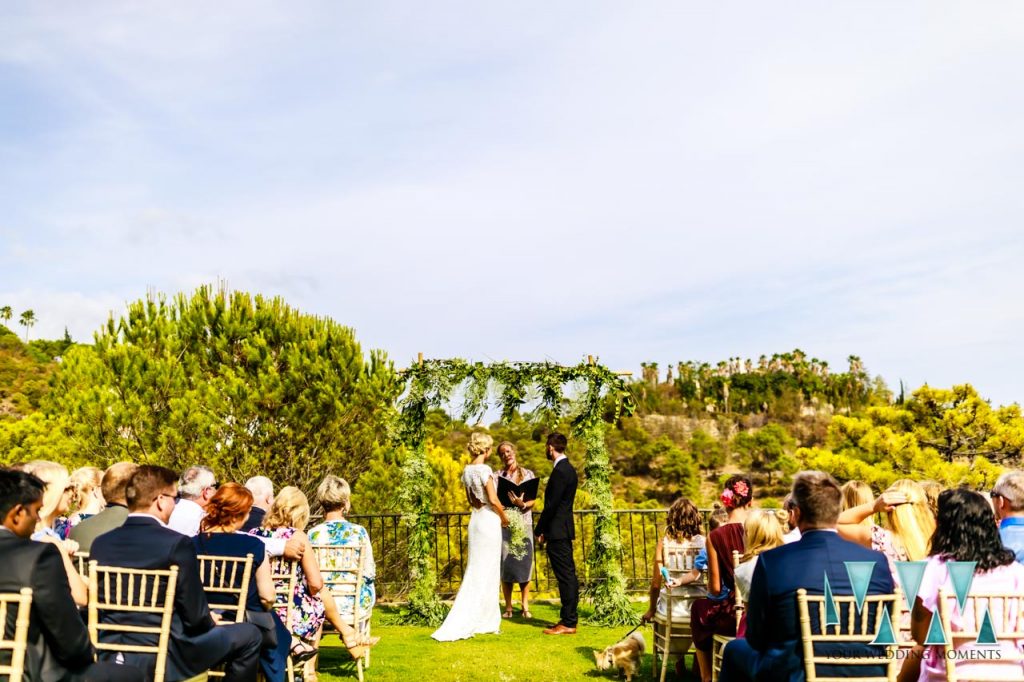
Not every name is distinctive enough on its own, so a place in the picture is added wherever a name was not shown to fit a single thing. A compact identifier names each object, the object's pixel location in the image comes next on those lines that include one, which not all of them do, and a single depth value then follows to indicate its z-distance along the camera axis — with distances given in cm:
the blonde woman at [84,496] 554
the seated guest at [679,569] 586
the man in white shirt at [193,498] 527
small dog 614
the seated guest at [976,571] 351
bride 822
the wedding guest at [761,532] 462
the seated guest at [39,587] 308
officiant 883
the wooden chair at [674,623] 581
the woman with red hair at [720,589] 512
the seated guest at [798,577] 327
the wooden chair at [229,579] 424
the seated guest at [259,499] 576
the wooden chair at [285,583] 492
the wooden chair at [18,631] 299
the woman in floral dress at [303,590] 498
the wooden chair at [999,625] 343
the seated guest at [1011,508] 432
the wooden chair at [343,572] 603
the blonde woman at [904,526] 478
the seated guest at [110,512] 479
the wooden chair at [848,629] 319
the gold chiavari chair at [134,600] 367
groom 838
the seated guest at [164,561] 373
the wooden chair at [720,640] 481
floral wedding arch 945
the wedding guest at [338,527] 614
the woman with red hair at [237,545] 439
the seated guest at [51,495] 455
